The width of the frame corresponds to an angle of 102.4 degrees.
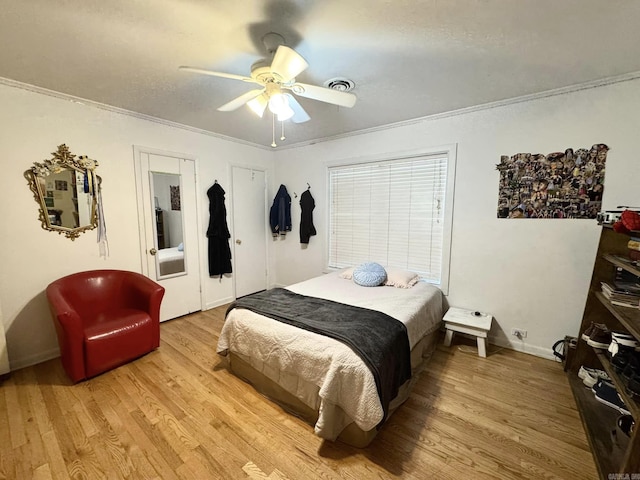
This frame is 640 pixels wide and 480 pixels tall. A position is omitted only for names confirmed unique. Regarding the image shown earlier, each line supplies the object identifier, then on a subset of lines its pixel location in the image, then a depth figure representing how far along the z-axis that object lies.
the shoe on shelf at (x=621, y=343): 1.64
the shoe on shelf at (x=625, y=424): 1.56
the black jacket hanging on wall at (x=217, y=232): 3.66
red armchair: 2.07
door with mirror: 3.08
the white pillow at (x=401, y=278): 2.85
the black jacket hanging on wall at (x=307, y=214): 4.06
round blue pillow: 2.90
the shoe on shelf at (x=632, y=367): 1.49
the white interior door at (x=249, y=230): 4.01
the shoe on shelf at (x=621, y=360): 1.58
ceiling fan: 1.48
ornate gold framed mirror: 2.41
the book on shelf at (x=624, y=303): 1.69
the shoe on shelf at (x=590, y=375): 2.02
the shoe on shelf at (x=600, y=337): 1.90
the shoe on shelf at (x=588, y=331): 2.03
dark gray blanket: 1.62
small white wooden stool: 2.50
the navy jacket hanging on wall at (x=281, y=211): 4.30
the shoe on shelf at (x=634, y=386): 1.39
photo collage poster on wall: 2.23
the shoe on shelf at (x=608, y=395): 1.77
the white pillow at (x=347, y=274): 3.23
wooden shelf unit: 1.35
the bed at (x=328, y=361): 1.54
